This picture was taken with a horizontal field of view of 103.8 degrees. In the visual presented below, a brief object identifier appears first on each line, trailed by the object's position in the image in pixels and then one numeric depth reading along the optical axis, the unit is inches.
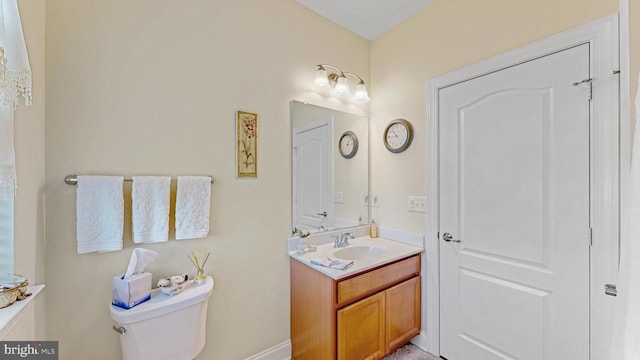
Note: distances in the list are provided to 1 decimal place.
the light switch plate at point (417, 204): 77.8
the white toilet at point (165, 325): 46.4
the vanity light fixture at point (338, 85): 79.3
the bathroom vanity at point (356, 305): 60.1
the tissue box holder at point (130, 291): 46.3
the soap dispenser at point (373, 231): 91.4
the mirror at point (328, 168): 76.9
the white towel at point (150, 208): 51.1
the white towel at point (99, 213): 46.4
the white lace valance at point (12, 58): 29.2
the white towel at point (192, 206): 55.9
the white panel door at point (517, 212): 51.8
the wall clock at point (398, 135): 81.7
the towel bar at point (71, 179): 46.3
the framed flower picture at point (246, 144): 65.8
